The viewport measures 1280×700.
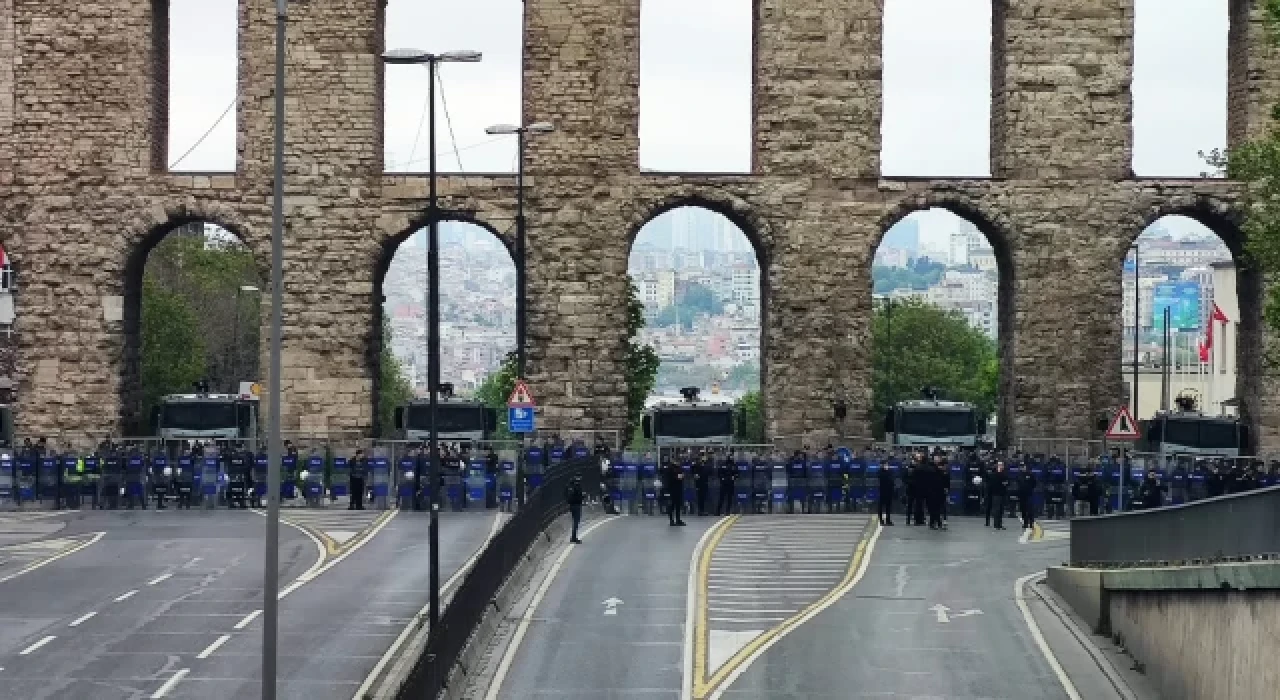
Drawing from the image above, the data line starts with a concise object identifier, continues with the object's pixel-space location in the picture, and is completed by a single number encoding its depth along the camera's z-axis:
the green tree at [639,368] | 106.44
